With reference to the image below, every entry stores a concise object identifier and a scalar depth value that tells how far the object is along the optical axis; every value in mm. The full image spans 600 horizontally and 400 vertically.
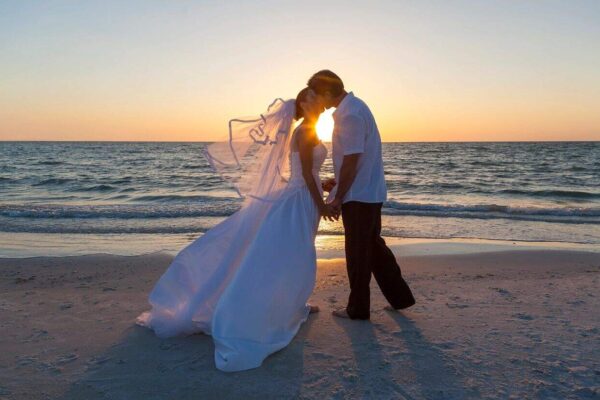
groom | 3783
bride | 3473
